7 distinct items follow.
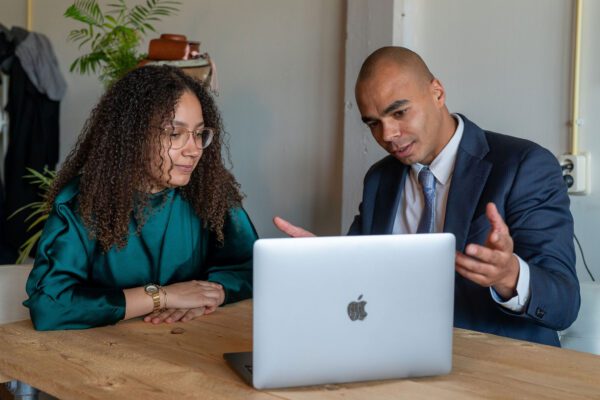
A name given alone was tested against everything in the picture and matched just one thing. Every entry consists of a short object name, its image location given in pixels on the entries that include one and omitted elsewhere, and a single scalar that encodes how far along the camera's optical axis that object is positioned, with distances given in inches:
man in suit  74.2
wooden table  53.3
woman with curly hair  75.2
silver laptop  51.8
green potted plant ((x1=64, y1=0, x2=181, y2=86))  141.9
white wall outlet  101.6
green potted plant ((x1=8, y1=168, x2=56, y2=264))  181.1
